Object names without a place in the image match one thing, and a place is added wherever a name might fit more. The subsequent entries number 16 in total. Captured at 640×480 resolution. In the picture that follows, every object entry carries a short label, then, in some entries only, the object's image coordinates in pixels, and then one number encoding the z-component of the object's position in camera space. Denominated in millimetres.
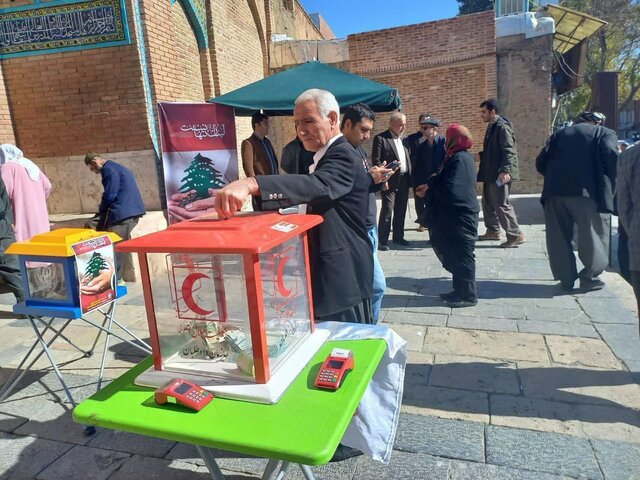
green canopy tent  5513
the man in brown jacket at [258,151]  5863
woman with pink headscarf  4246
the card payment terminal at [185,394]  1439
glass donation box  1446
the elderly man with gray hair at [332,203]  1831
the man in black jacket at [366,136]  2960
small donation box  2619
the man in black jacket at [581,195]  4523
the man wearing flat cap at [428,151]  7023
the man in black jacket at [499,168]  6461
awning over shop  11898
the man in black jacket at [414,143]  7199
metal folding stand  2641
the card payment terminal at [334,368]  1522
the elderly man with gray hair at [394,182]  6508
